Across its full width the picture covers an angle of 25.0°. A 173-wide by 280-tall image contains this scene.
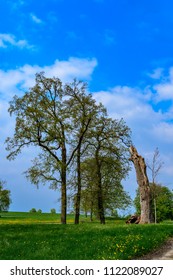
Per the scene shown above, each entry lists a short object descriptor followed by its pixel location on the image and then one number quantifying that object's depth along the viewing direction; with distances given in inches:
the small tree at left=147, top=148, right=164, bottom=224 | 2222.4
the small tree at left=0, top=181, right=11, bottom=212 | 3849.7
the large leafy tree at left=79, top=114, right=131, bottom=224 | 1812.3
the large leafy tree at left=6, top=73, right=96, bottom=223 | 1665.8
